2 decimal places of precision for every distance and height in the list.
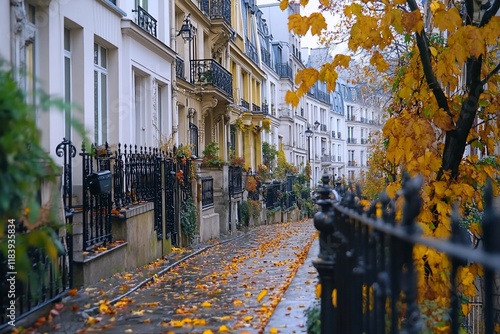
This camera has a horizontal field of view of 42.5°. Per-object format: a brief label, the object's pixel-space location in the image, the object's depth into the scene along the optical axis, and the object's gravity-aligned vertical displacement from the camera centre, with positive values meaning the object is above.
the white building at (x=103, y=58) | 10.95 +2.42
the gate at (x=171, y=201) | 14.76 -0.64
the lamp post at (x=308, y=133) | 46.99 +2.85
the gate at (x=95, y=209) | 9.47 -0.52
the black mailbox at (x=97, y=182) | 9.68 -0.09
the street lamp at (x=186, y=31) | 20.12 +4.54
